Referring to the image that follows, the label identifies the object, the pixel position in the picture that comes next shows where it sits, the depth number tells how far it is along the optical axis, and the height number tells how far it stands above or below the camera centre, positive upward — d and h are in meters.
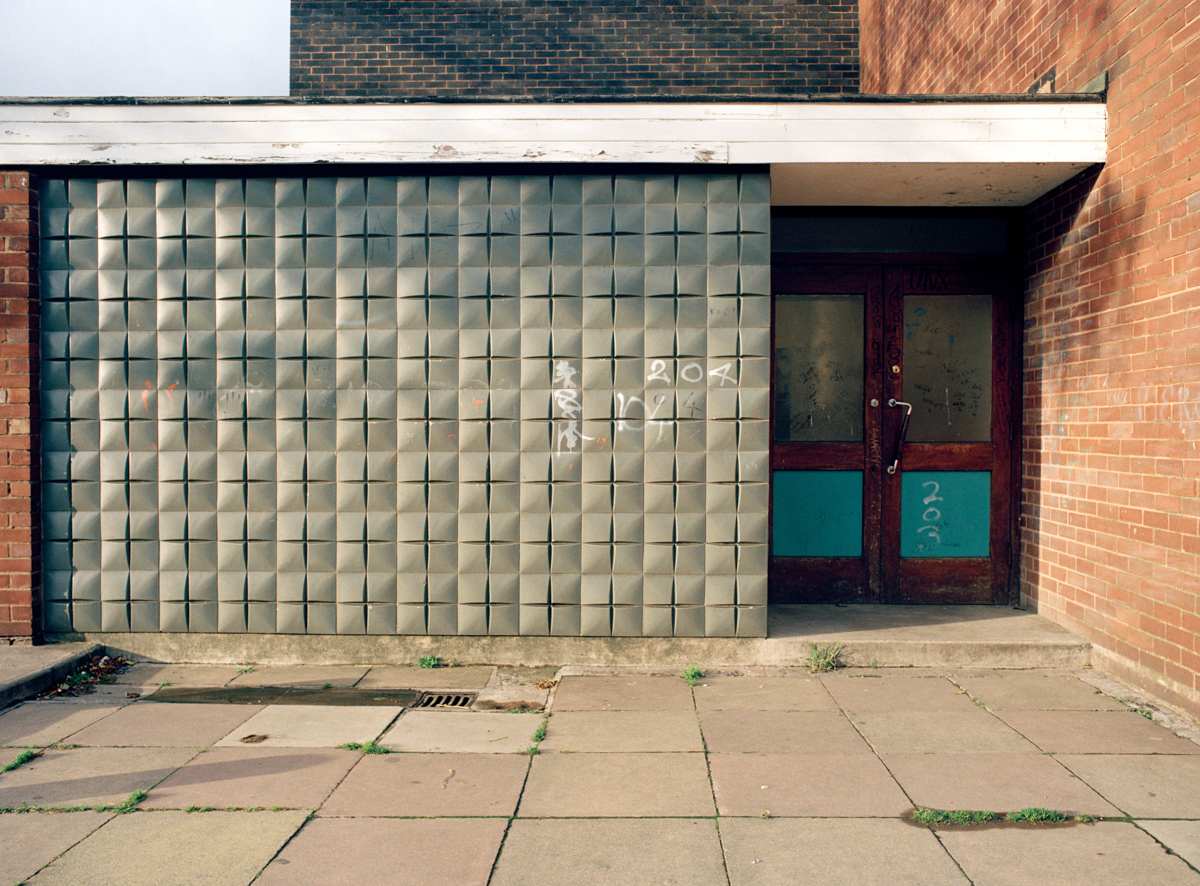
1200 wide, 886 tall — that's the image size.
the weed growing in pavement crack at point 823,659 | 4.79 -1.43
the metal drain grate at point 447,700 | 4.33 -1.55
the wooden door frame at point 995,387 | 5.77 +0.32
